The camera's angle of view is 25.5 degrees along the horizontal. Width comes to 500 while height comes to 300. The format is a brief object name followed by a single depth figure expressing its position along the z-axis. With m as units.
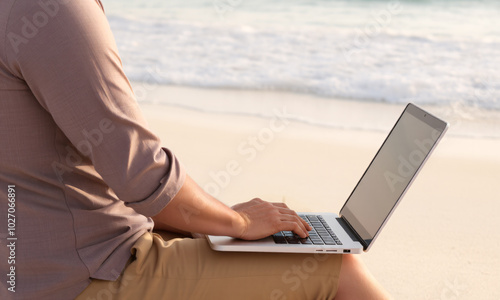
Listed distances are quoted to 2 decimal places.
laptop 1.60
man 1.42
